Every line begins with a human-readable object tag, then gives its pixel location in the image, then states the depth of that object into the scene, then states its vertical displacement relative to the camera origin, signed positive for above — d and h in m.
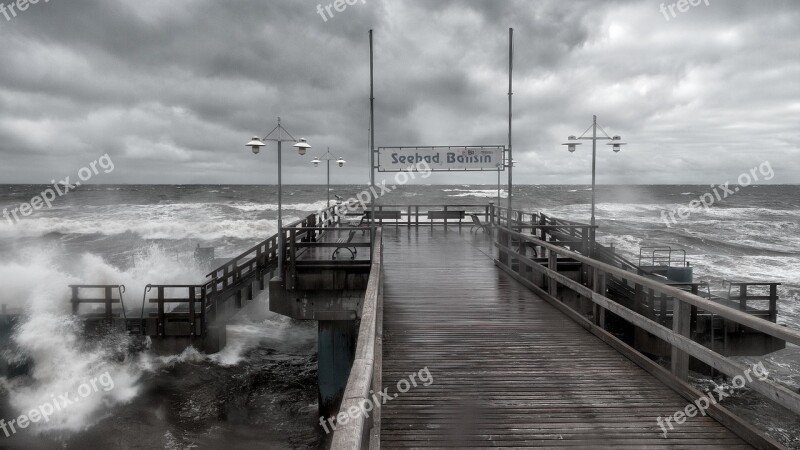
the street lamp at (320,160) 26.95 +2.02
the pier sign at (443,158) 14.81 +1.20
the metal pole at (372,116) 11.33 +1.88
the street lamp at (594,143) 18.14 +2.13
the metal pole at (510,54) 13.67 +3.95
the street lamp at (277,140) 15.70 +1.78
